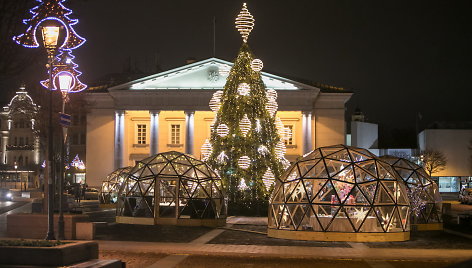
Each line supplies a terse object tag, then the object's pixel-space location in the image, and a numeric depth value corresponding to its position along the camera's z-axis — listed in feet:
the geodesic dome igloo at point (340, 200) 77.20
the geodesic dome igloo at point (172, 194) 99.76
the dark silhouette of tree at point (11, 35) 50.14
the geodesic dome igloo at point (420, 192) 99.60
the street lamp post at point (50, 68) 57.67
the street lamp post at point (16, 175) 299.38
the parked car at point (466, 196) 188.65
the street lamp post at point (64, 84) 75.68
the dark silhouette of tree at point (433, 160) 267.45
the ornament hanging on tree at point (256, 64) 123.34
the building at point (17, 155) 302.66
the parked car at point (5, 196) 186.80
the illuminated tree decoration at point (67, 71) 78.02
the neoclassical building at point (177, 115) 240.53
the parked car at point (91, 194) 215.28
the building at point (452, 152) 294.46
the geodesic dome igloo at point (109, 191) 153.01
